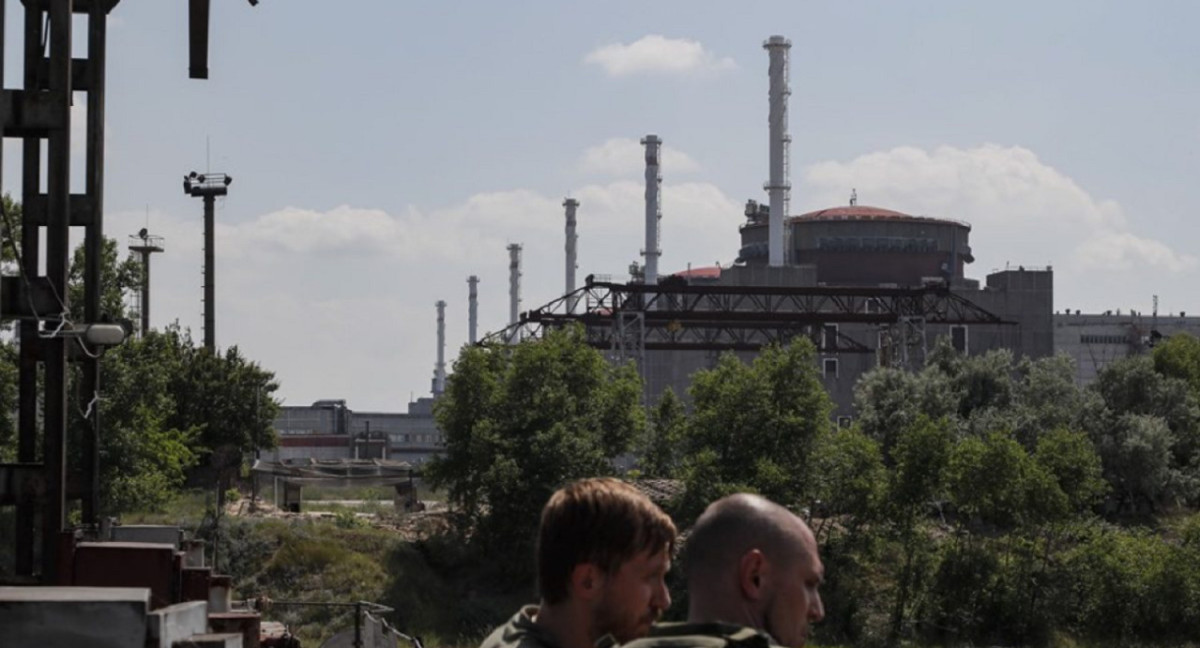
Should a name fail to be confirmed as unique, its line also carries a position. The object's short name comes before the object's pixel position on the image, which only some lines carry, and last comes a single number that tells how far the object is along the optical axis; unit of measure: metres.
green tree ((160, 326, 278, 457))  63.00
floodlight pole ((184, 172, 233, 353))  71.25
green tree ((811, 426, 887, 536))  48.75
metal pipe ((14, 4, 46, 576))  18.09
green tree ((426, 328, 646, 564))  49.12
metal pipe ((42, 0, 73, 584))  16.92
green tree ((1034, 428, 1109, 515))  50.12
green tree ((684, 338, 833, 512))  48.56
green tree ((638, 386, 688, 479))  54.00
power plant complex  75.44
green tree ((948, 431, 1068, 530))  48.19
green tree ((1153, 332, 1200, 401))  67.25
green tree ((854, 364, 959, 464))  60.59
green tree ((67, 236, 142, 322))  47.94
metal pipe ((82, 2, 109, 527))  18.77
